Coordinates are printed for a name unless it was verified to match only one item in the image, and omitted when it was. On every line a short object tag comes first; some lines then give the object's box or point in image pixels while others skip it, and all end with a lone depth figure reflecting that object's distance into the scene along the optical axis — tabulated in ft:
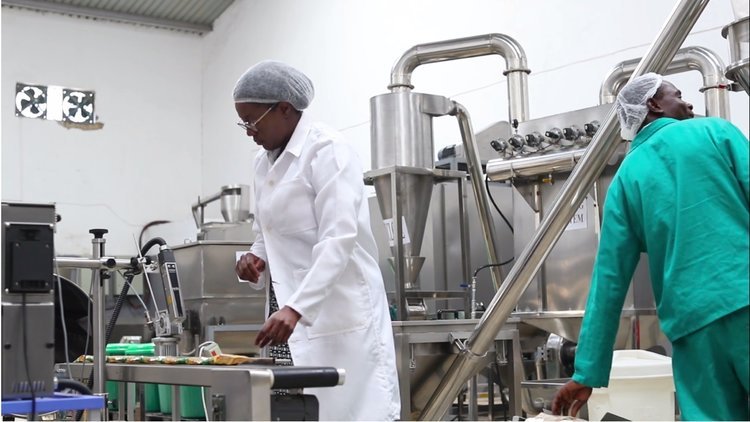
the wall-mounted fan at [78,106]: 27.45
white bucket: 9.02
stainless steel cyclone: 12.39
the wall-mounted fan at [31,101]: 26.58
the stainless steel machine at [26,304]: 5.87
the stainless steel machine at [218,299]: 14.03
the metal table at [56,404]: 5.73
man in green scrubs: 6.13
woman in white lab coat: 7.30
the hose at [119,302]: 8.89
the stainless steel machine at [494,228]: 10.34
